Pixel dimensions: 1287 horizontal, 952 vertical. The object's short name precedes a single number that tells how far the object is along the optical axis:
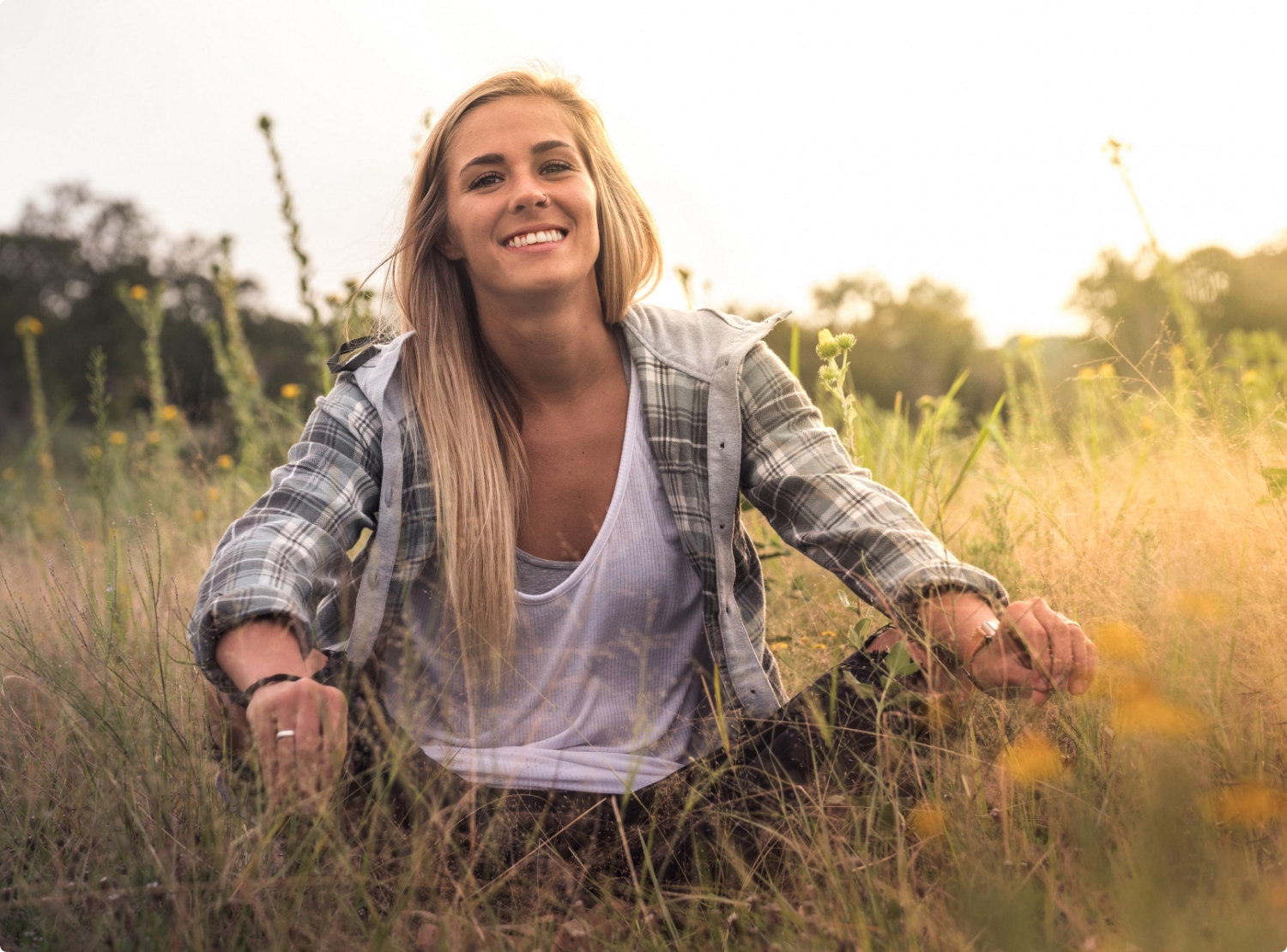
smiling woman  1.63
